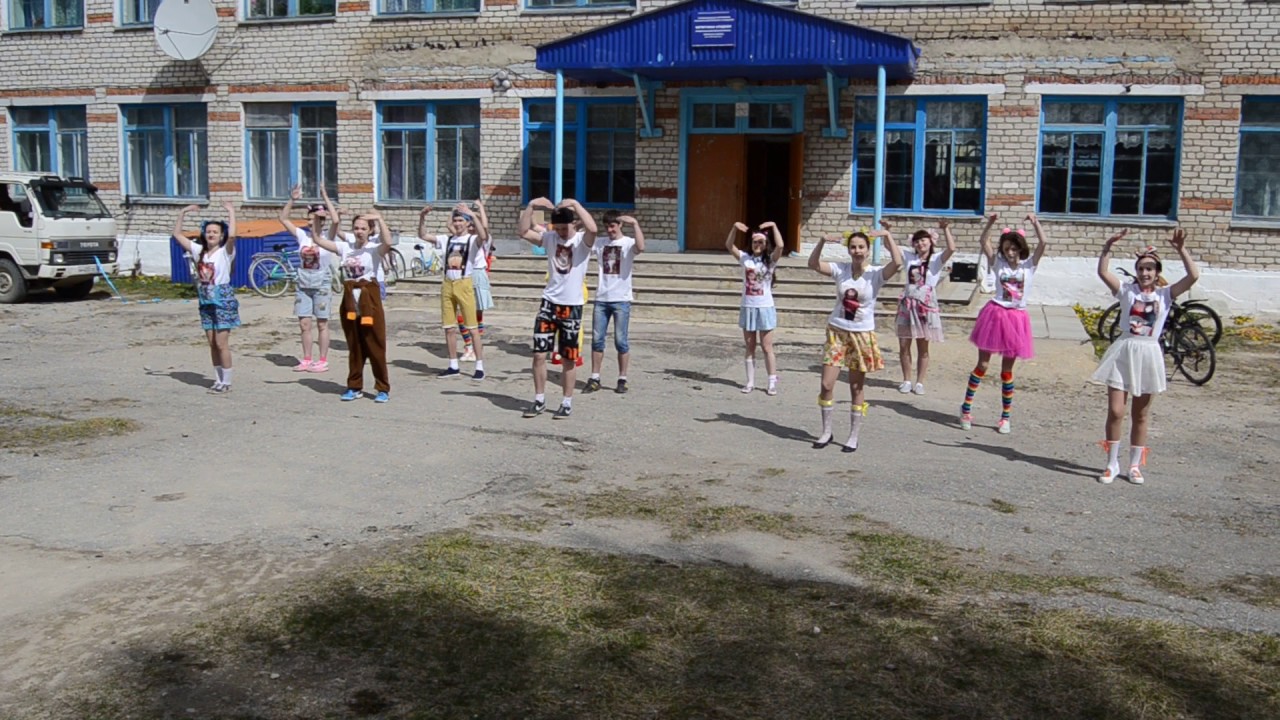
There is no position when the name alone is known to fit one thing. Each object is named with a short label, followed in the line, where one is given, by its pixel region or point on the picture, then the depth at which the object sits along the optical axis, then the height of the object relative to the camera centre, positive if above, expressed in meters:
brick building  17.94 +1.40
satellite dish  22.02 +3.08
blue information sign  17.58 +2.57
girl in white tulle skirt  8.66 -1.11
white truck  19.25 -0.77
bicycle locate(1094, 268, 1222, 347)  13.92 -1.48
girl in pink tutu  10.28 -0.99
